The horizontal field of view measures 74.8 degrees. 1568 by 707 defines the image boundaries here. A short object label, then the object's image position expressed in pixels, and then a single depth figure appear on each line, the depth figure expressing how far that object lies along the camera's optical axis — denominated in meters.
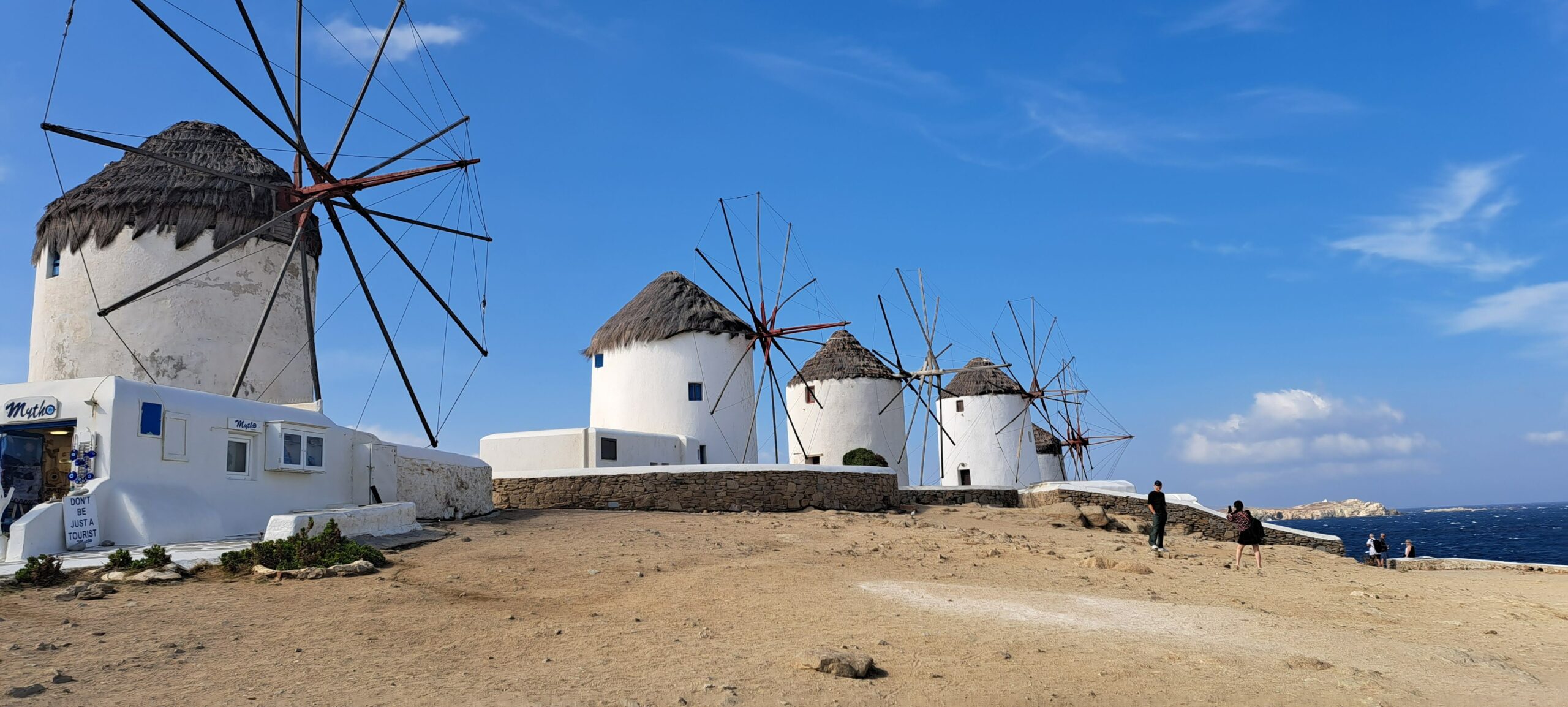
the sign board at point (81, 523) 11.02
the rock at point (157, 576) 9.32
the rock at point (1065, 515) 23.06
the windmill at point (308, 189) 14.16
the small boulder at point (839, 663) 6.73
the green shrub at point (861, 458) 31.39
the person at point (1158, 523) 15.85
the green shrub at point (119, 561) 9.60
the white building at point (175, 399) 11.61
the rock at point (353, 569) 10.03
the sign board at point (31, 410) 11.75
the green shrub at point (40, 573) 9.07
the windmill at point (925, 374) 34.28
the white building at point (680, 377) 28.12
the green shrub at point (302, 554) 10.14
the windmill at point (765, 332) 28.88
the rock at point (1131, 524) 24.52
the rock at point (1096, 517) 23.80
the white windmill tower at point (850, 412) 35.59
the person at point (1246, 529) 15.11
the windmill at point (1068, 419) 41.16
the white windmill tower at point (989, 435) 40.31
